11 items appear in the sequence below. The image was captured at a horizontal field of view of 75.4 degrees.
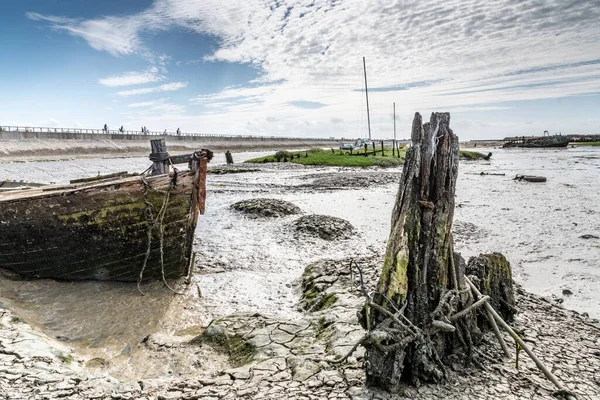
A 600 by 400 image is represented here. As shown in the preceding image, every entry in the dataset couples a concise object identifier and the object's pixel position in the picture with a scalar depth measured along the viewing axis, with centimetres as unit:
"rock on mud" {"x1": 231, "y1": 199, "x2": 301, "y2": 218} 1309
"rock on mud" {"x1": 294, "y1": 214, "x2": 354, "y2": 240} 1046
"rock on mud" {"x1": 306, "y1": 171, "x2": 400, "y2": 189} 2122
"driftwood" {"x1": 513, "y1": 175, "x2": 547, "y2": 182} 2097
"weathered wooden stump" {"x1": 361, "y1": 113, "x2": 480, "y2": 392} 377
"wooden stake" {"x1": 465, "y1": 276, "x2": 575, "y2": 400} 360
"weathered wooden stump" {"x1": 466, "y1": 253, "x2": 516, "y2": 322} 489
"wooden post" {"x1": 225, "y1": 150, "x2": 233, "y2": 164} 3884
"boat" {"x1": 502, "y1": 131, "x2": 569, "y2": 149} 6788
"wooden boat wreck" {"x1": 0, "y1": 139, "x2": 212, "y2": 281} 695
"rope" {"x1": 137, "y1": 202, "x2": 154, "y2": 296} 724
